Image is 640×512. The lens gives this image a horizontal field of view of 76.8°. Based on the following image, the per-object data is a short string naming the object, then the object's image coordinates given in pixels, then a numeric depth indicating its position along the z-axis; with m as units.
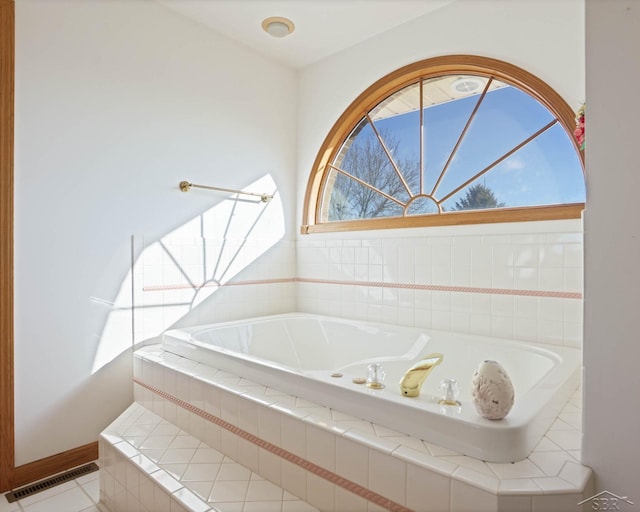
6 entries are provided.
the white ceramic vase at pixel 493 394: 1.13
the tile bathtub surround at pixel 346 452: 1.00
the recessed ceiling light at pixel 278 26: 2.69
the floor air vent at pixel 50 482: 1.90
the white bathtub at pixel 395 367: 1.13
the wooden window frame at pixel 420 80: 2.16
